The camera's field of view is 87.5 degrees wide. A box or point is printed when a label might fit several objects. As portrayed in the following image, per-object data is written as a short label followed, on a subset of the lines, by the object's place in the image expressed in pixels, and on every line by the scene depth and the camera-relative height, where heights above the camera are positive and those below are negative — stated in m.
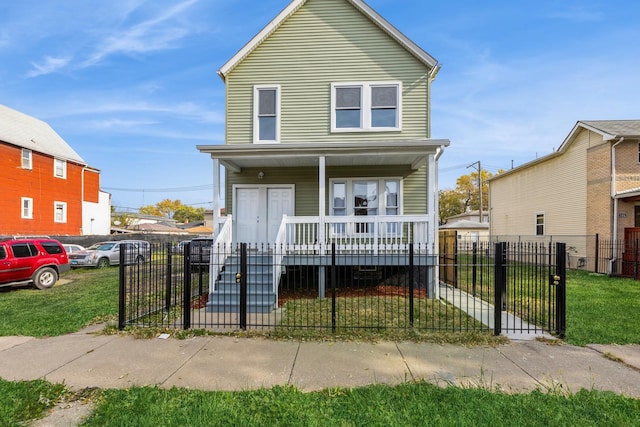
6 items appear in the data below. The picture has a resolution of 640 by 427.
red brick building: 22.23 +2.61
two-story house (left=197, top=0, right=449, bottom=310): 11.48 +3.87
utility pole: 39.02 +6.39
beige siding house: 14.55 +1.61
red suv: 10.73 -1.52
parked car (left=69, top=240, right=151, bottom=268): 17.52 -2.08
